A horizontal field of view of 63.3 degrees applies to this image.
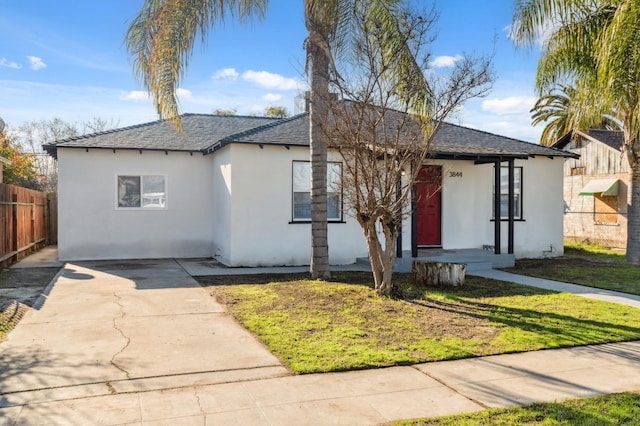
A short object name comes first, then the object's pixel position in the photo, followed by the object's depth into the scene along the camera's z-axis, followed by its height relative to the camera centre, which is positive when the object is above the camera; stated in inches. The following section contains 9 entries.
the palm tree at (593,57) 350.3 +123.4
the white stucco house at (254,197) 511.5 +13.3
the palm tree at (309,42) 374.0 +124.5
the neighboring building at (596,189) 748.0 +32.5
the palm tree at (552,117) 1133.7 +213.0
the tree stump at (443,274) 381.4 -47.0
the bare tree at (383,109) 330.3 +66.8
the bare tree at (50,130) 1342.3 +208.0
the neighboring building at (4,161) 620.8 +58.5
